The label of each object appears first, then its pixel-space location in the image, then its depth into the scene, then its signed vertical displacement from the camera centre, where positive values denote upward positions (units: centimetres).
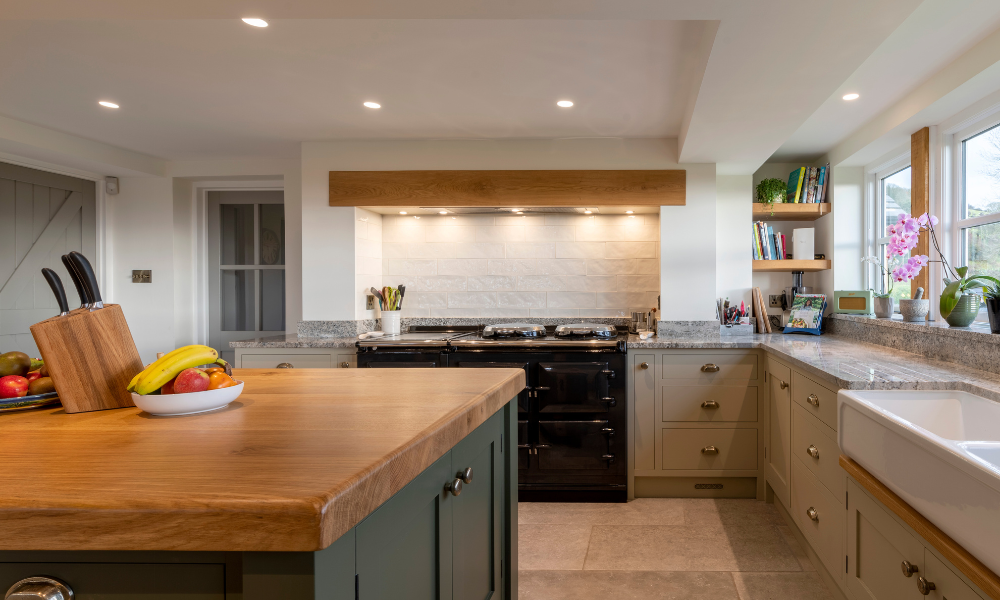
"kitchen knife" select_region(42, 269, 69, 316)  120 +2
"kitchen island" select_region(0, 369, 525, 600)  65 -24
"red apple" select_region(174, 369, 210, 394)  115 -17
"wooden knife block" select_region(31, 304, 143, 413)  111 -12
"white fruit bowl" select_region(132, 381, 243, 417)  111 -21
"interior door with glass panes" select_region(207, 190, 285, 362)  435 +26
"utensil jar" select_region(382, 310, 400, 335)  362 -16
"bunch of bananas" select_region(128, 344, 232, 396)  113 -14
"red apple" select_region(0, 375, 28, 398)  116 -18
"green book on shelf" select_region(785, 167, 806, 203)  385 +74
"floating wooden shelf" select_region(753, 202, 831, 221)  379 +56
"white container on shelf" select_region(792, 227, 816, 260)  379 +34
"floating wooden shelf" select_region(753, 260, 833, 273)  379 +19
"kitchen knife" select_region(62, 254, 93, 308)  117 +4
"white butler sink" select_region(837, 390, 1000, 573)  109 -39
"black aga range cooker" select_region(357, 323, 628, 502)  315 -64
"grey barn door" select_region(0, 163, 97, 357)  360 +40
